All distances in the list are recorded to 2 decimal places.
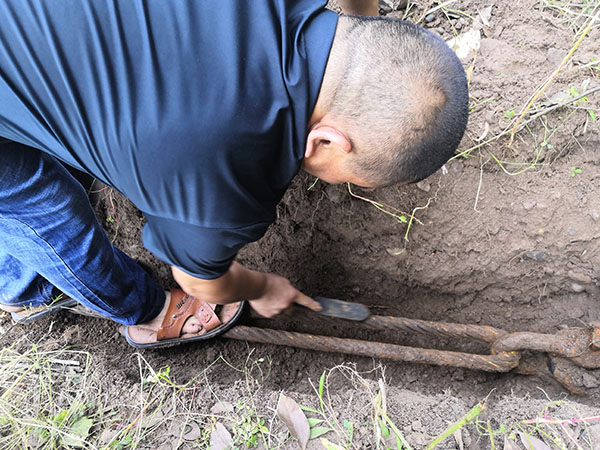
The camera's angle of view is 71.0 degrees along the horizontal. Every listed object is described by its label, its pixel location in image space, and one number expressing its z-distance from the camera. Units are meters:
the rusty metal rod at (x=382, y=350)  1.83
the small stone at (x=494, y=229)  1.98
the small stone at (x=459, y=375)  2.10
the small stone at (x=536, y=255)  2.00
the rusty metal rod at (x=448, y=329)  1.86
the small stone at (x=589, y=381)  1.86
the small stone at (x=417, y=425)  1.43
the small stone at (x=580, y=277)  1.99
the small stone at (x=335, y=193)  2.02
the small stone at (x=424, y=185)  1.94
